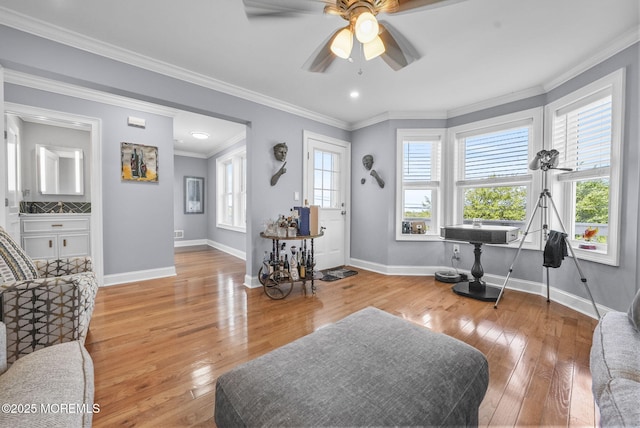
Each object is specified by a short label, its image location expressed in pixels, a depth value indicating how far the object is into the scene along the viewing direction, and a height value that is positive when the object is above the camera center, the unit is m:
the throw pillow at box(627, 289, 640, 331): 0.95 -0.39
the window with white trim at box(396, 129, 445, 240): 3.94 +0.43
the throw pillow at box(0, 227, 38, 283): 1.54 -0.36
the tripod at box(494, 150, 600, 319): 2.37 +0.45
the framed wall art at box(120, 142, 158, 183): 3.43 +0.63
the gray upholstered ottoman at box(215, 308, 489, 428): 0.77 -0.61
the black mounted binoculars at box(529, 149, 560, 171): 2.54 +0.50
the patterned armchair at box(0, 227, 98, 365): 1.41 -0.57
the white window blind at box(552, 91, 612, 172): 2.45 +0.80
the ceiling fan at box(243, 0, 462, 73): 1.42 +1.15
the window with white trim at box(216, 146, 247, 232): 5.33 +0.41
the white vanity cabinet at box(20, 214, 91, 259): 3.19 -0.36
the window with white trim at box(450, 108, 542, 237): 3.21 +0.56
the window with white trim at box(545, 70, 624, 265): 2.31 +0.47
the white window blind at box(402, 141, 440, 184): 3.97 +0.76
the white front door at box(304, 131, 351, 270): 4.00 +0.31
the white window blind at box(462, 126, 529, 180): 3.27 +0.76
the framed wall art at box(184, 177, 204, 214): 6.56 +0.34
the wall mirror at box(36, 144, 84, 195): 3.76 +0.56
